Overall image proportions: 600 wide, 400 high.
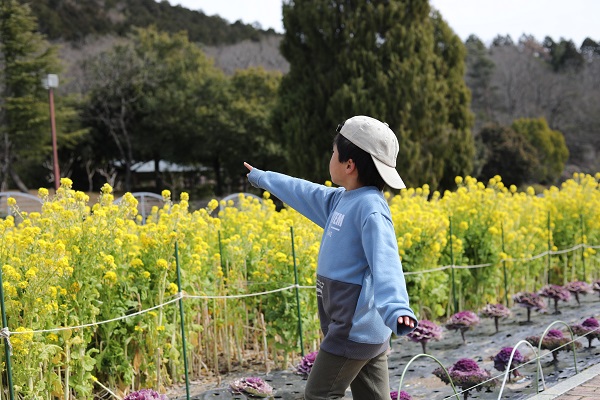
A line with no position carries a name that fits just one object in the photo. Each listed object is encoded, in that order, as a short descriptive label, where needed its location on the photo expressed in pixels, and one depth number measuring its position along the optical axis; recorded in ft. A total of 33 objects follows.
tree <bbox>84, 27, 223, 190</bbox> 87.04
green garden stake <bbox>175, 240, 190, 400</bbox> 13.44
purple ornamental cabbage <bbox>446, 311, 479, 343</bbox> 17.97
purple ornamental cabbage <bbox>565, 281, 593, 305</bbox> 21.77
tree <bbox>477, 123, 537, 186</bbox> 90.38
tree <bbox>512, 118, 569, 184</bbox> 98.16
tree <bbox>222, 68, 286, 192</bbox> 81.10
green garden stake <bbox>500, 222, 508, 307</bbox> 23.17
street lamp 57.26
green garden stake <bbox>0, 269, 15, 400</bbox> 10.36
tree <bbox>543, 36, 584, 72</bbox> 142.72
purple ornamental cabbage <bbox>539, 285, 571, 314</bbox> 20.53
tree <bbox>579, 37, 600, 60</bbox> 165.58
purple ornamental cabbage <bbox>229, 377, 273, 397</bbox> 12.22
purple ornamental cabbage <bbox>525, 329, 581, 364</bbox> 15.39
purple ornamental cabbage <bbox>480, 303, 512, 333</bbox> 19.10
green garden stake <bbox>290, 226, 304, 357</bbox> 16.11
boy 7.63
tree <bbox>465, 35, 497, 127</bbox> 130.82
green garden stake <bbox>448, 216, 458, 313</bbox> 21.09
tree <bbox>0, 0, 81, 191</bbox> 83.41
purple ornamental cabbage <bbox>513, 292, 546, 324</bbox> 19.80
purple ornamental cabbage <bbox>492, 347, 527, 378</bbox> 14.42
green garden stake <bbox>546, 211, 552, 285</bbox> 25.08
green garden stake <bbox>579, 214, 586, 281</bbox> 26.30
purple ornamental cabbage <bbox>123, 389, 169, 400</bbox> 10.94
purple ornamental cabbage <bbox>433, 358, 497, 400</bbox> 12.82
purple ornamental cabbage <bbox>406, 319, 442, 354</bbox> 16.36
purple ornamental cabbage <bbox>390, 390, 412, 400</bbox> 11.34
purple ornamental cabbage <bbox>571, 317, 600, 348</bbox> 16.58
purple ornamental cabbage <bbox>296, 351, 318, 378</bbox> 13.73
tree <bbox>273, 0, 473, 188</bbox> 57.26
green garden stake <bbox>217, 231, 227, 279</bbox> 17.53
